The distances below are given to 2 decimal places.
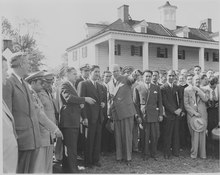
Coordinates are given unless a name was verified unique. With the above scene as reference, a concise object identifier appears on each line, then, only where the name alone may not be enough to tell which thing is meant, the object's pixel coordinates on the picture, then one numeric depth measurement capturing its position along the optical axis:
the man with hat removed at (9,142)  3.04
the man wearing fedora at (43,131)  3.77
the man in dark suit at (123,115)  5.46
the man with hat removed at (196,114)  5.96
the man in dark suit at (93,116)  5.09
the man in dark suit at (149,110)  5.72
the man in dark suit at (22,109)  3.42
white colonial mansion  15.97
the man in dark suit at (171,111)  5.96
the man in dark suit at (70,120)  4.52
